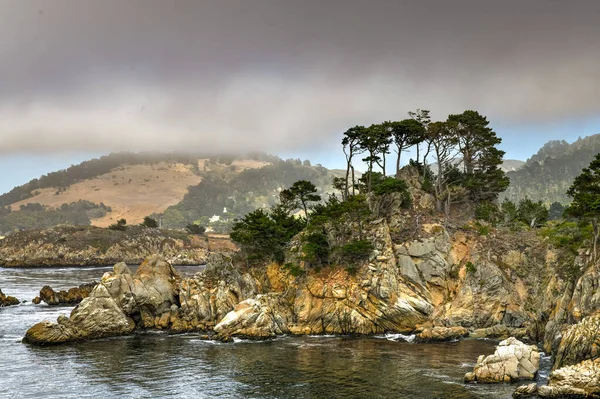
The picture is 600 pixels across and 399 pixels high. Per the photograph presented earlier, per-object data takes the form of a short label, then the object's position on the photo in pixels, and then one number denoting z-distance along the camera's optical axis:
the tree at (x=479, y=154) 92.75
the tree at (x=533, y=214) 96.53
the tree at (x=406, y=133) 90.49
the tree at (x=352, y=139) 90.00
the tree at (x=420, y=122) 93.31
